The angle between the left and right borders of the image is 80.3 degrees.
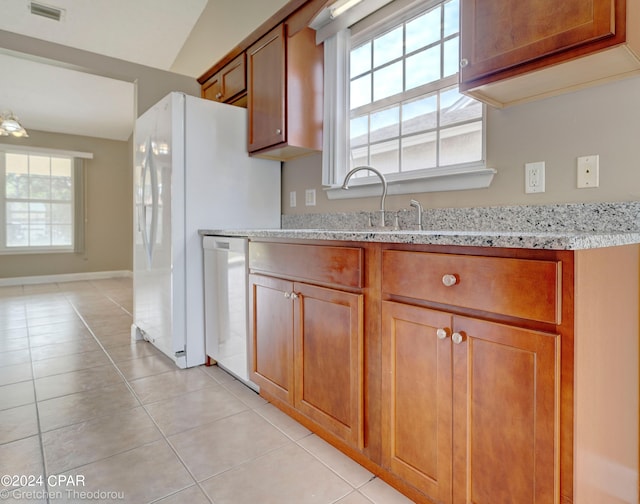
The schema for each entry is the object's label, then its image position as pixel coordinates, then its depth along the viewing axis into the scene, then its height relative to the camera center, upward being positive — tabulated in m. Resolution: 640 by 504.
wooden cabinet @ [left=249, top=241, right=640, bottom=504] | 0.85 -0.35
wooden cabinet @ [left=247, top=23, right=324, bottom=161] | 2.32 +0.95
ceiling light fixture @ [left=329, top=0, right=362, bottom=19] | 1.89 +1.20
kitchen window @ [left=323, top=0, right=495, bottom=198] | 1.80 +0.75
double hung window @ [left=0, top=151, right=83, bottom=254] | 6.24 +0.72
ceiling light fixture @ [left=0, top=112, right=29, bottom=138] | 4.21 +1.32
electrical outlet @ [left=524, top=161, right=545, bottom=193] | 1.46 +0.25
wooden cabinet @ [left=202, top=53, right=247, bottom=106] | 2.75 +1.24
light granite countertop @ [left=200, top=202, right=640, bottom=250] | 0.88 +0.06
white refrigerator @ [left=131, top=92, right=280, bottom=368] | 2.42 +0.31
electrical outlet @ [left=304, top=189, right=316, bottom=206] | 2.58 +0.31
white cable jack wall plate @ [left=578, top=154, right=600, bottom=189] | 1.32 +0.25
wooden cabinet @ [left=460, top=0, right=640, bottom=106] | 1.04 +0.59
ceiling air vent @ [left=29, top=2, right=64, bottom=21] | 3.48 +2.18
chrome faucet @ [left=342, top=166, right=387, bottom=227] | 1.90 +0.29
